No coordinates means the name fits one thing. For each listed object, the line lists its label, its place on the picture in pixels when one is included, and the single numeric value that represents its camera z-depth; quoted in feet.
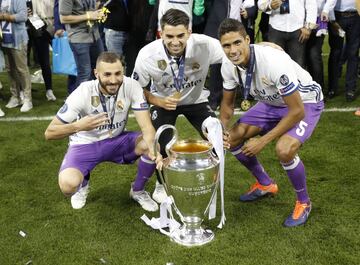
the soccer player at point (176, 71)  12.01
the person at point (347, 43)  20.86
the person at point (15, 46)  20.79
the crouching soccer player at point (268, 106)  11.11
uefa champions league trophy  10.28
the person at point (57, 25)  21.59
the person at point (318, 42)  20.53
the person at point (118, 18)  20.07
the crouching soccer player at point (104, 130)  11.84
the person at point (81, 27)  19.15
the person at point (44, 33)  23.85
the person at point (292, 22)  19.95
